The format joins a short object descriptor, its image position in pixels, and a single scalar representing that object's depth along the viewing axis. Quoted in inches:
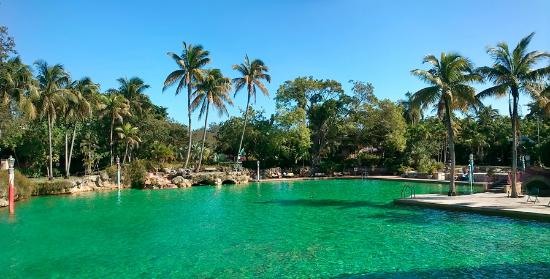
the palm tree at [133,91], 2046.0
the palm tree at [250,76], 1961.1
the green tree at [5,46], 880.9
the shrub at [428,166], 1869.8
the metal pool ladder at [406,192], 1235.5
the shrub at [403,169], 2001.2
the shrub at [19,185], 1080.2
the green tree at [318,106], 2178.9
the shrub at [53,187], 1331.2
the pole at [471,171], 1294.3
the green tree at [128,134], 1846.7
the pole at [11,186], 931.4
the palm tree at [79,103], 1584.6
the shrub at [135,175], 1628.9
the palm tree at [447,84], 996.6
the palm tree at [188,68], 1807.3
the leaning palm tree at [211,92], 1833.2
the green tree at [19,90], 1296.8
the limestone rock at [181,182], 1651.1
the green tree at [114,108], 1812.5
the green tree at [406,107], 2275.2
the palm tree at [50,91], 1448.1
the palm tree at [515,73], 920.9
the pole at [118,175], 1544.3
